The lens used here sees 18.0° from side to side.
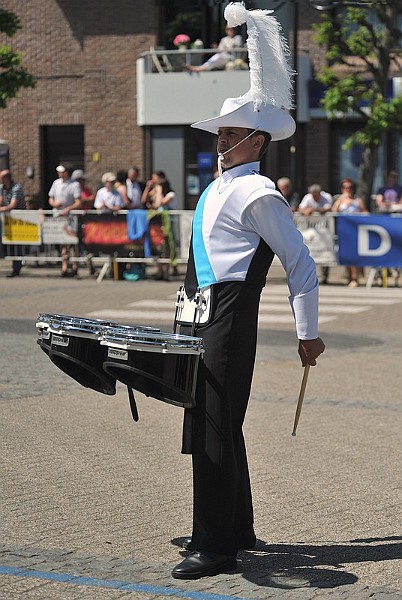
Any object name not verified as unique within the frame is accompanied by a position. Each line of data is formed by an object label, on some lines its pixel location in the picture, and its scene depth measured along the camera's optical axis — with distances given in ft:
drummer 17.30
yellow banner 70.79
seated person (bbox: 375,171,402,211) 75.31
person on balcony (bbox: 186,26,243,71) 92.94
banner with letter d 62.75
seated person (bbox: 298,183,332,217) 67.92
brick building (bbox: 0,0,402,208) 98.68
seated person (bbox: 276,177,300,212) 70.33
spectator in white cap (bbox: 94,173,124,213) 70.49
